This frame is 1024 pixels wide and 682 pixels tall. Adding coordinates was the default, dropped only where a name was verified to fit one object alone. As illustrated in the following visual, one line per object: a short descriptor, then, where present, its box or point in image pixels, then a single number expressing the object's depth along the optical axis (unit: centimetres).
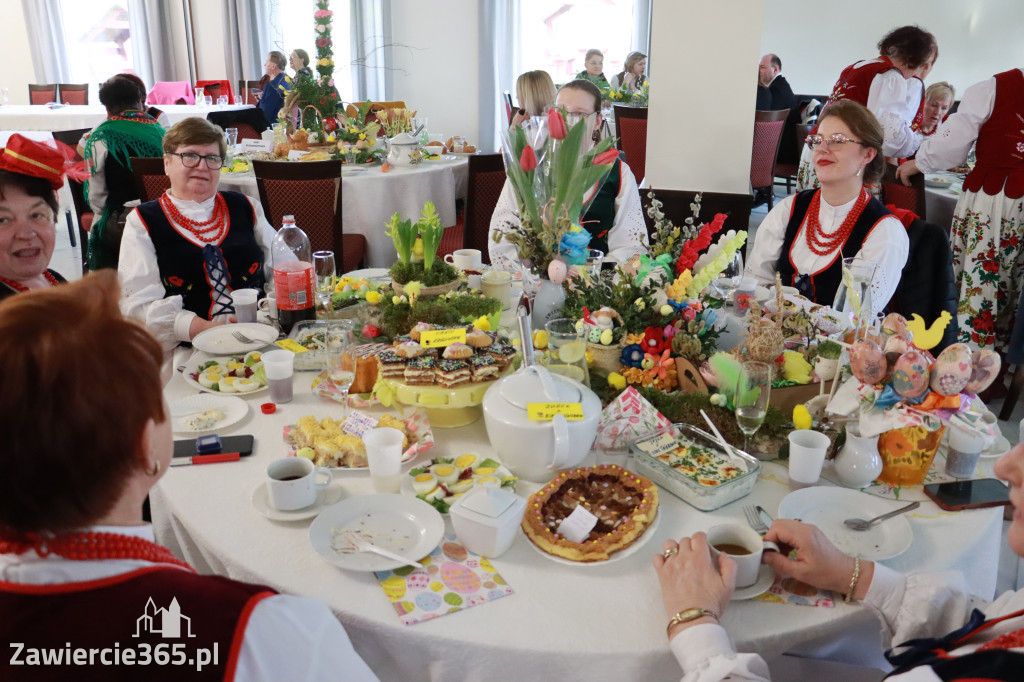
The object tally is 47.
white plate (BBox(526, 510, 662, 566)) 115
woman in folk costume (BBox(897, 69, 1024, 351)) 340
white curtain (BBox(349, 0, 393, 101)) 894
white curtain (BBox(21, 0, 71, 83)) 951
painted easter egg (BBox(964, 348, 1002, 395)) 125
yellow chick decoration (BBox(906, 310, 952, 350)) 133
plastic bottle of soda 204
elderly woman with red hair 72
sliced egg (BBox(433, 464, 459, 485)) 134
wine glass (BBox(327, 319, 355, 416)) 165
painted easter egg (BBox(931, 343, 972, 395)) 123
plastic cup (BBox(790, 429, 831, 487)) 133
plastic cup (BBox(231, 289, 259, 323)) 212
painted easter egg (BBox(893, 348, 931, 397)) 126
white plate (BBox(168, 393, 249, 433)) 159
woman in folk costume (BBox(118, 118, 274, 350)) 238
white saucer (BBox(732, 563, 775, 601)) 108
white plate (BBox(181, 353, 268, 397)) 176
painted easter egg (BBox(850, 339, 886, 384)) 130
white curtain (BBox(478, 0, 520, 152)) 884
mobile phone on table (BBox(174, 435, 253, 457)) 147
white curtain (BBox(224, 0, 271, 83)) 952
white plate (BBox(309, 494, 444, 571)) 114
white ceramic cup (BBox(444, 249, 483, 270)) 257
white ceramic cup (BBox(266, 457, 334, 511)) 125
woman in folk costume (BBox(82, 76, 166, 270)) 386
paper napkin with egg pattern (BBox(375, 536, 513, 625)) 106
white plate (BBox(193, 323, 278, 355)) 195
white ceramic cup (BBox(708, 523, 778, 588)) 109
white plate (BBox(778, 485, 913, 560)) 120
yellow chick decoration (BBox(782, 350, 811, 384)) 160
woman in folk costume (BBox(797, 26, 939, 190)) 423
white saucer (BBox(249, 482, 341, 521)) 125
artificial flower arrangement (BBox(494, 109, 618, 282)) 202
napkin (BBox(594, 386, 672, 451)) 146
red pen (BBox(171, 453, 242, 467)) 143
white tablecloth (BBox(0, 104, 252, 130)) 673
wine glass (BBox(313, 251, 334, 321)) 218
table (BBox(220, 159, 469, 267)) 421
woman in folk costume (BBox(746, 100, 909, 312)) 247
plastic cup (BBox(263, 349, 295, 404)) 165
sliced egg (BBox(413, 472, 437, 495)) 131
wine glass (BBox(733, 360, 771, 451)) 140
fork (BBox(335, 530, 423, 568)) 113
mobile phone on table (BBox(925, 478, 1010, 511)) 131
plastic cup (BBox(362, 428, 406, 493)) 131
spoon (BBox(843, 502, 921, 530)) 125
